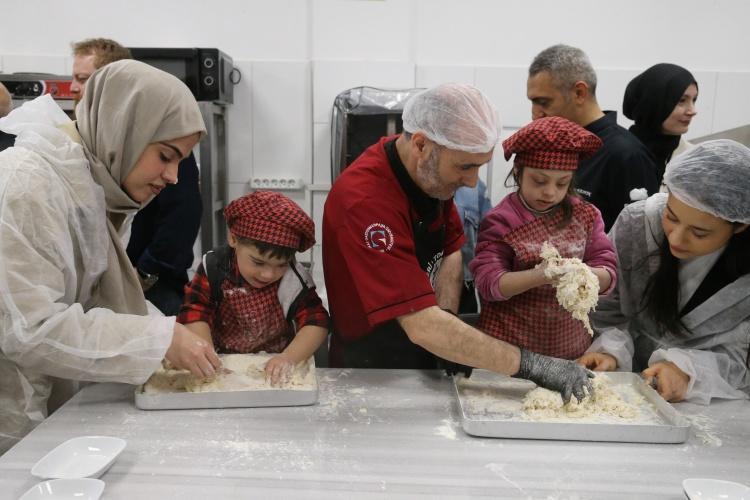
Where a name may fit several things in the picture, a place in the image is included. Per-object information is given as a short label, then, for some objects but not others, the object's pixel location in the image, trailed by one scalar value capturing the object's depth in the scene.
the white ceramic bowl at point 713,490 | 1.20
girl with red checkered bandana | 1.71
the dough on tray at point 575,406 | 1.53
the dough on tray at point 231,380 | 1.61
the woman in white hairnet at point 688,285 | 1.67
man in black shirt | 2.43
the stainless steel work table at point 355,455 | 1.24
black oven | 3.40
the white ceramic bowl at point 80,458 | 1.21
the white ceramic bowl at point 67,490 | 1.13
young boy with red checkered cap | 1.82
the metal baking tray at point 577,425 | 1.44
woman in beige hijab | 1.38
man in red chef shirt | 1.59
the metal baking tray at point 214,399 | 1.54
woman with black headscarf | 2.82
